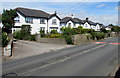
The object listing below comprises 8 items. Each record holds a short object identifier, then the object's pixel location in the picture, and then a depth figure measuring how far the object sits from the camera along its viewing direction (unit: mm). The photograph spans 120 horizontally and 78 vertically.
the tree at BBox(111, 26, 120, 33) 48691
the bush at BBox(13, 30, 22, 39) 21513
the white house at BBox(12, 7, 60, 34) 26097
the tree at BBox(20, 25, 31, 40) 20902
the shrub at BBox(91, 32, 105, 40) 23549
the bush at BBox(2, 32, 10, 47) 11376
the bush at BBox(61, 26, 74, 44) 17819
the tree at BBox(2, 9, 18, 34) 15587
